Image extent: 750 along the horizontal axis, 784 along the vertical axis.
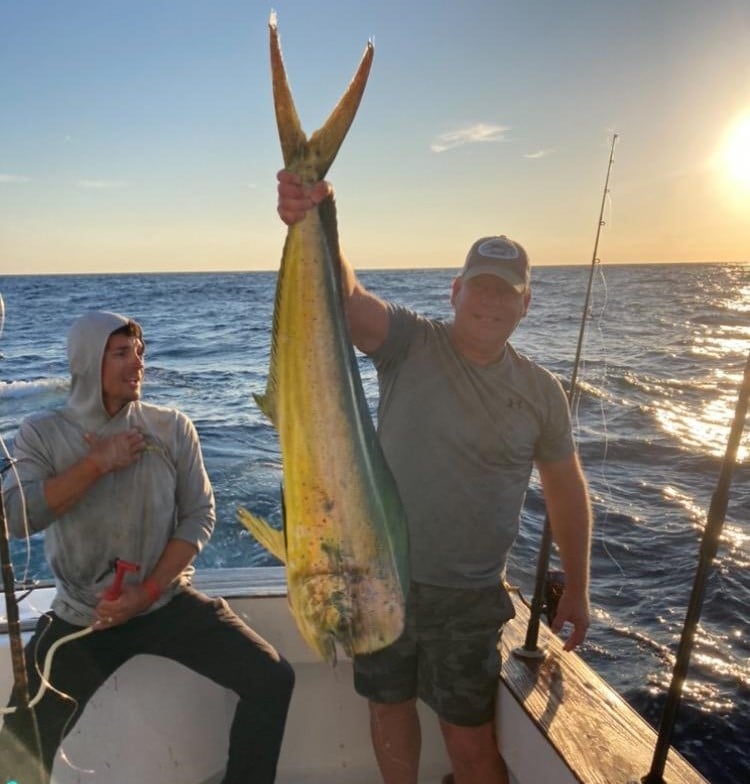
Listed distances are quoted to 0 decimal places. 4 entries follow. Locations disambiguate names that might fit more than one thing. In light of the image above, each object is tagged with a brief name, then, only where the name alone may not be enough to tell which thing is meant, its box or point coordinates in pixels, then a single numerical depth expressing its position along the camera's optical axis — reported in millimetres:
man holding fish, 2365
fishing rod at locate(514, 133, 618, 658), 2635
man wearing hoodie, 2447
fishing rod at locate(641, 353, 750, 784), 1800
